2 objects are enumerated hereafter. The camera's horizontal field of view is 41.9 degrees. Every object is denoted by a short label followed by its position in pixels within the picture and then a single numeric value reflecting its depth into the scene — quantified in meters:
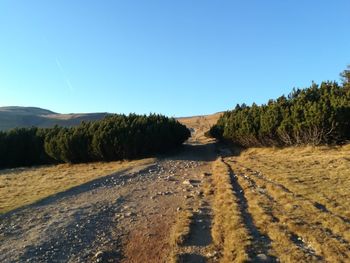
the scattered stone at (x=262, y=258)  7.95
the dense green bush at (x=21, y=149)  36.12
